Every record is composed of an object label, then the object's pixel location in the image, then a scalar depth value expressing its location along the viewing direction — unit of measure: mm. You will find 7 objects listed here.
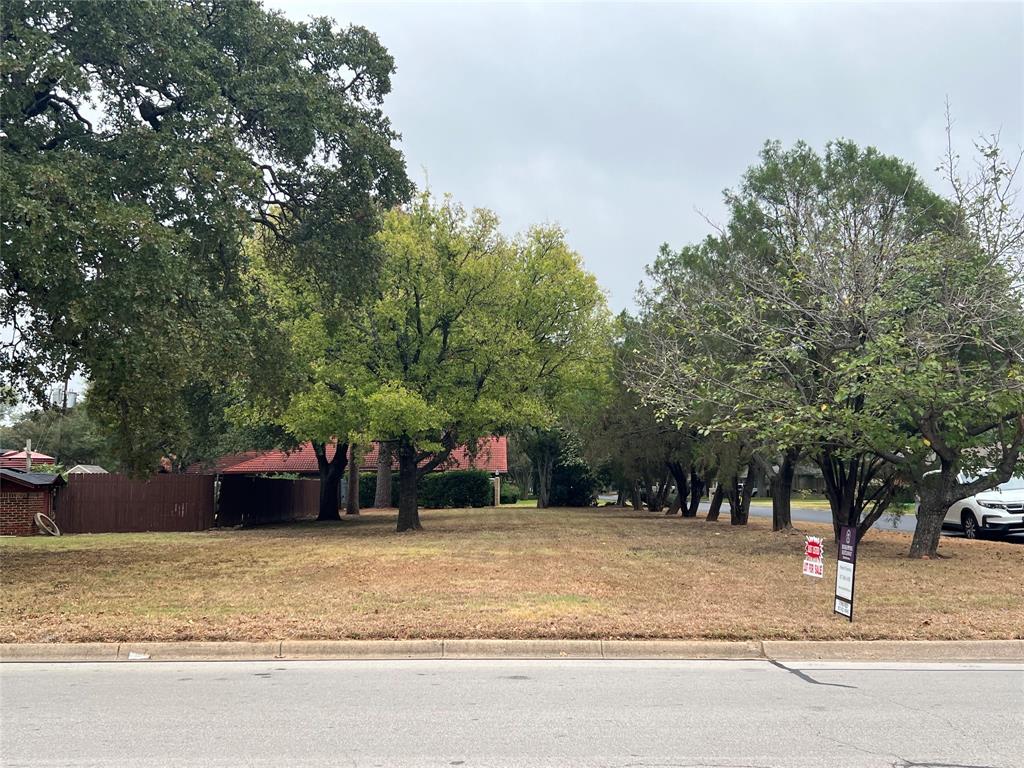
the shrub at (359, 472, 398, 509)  46719
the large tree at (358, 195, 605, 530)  21531
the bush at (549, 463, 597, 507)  48844
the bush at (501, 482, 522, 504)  54969
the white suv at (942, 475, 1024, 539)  19875
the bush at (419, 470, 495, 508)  44812
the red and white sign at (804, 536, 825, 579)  10516
